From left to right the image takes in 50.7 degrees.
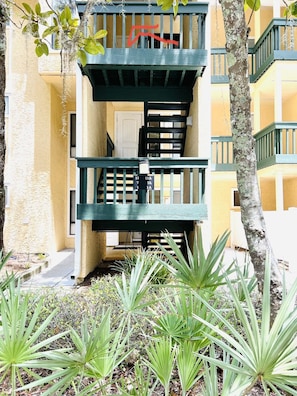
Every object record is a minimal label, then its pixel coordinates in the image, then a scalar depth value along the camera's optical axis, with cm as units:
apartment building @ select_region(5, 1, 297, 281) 628
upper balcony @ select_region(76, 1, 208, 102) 630
